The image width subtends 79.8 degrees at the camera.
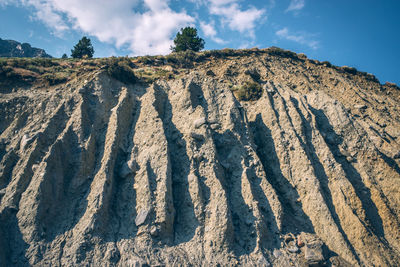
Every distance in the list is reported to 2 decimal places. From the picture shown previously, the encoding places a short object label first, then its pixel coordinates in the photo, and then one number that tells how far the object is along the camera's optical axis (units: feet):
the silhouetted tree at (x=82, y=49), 155.53
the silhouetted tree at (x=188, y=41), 139.44
